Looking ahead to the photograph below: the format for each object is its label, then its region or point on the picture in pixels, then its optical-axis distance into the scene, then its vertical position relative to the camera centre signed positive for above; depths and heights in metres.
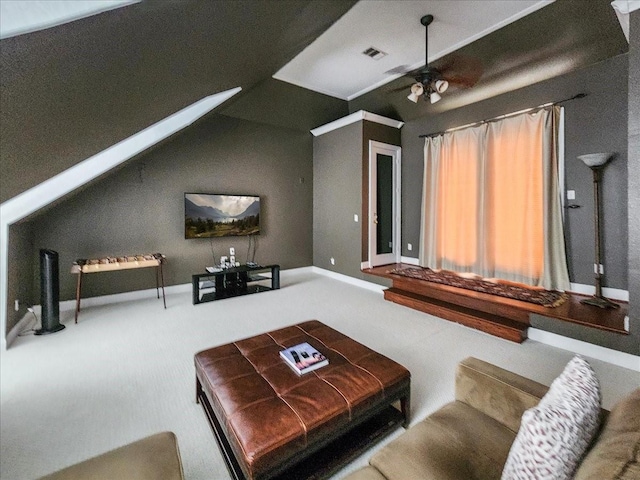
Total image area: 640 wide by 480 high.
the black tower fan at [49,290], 3.09 -0.64
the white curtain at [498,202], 3.57 +0.48
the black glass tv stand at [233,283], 4.38 -0.86
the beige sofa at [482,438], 0.63 -0.82
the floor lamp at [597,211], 2.88 +0.24
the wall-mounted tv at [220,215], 4.67 +0.37
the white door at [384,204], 5.13 +0.61
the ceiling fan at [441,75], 3.38 +2.27
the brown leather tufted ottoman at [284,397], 1.17 -0.85
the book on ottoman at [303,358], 1.61 -0.78
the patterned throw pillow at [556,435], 0.68 -0.54
